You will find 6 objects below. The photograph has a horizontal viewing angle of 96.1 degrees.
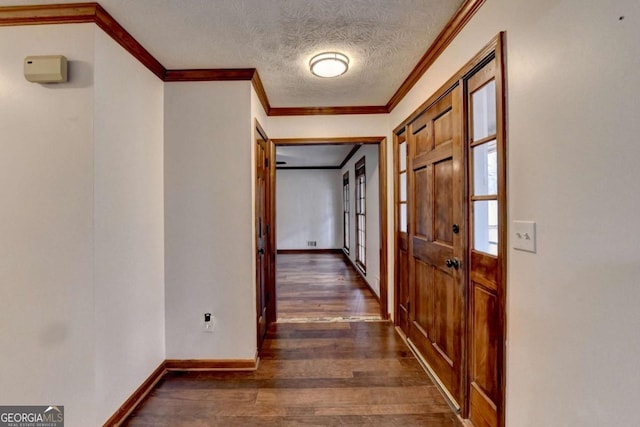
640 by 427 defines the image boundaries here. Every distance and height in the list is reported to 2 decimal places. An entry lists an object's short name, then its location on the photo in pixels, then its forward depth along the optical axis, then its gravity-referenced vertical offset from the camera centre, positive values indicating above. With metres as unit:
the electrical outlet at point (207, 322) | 2.32 -0.87
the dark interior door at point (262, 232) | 2.64 -0.18
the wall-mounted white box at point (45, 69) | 1.49 +0.77
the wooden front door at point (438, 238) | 1.76 -0.19
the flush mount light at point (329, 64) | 2.06 +1.10
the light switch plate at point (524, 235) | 1.18 -0.10
